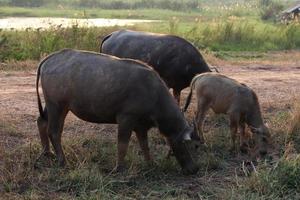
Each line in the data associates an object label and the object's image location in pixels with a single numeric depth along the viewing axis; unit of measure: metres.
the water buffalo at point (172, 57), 9.98
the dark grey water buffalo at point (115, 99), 7.16
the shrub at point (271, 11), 35.31
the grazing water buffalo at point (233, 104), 8.45
